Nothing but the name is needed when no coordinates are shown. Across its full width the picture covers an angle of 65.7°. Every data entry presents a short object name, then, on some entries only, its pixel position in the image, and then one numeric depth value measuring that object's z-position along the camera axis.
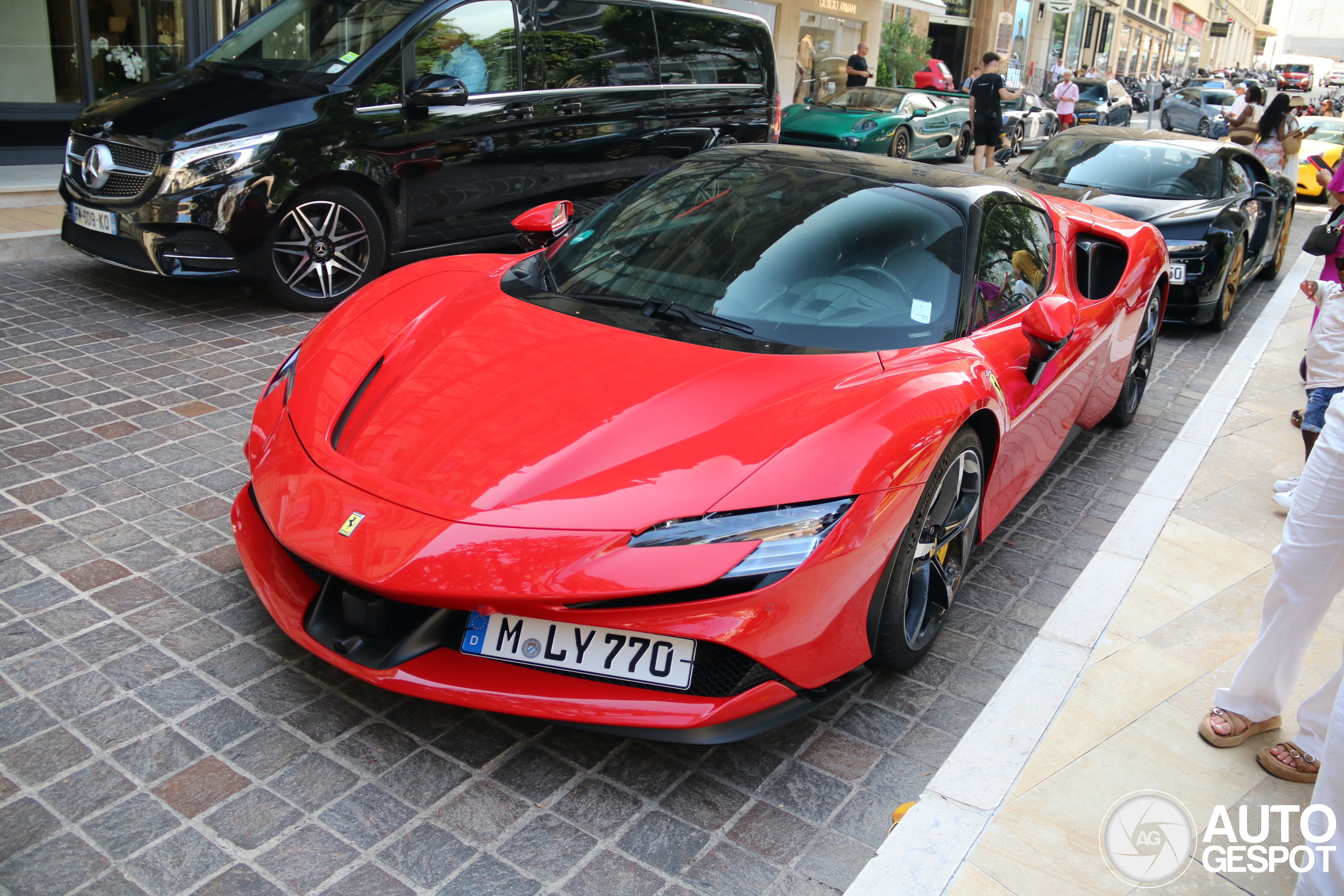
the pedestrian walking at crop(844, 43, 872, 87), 19.95
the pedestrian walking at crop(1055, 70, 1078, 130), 24.19
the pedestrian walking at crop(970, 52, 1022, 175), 14.52
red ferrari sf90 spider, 2.37
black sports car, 7.37
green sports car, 15.20
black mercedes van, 5.77
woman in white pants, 2.58
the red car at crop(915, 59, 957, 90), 24.82
